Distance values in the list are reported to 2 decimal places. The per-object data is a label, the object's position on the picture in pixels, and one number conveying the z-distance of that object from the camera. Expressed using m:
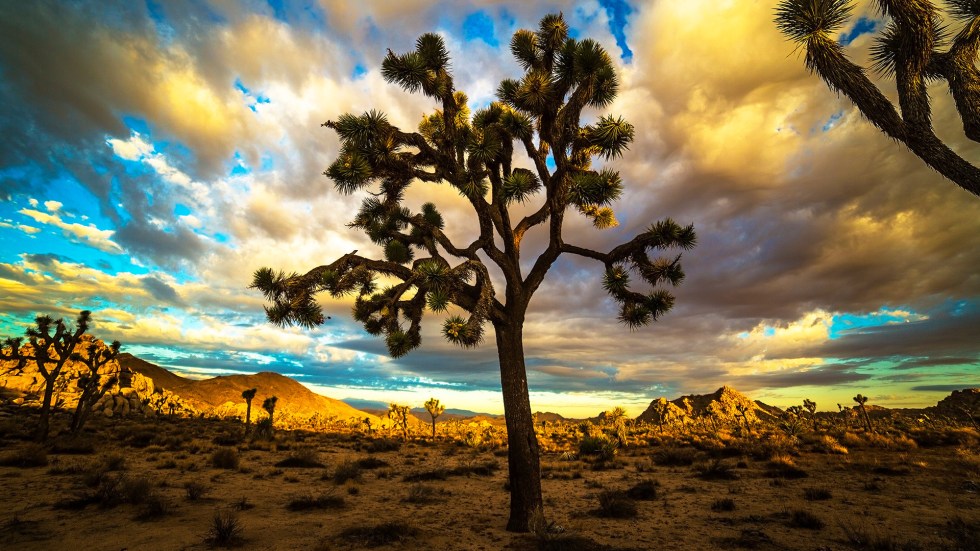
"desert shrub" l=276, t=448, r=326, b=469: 15.93
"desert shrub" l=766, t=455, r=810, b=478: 12.48
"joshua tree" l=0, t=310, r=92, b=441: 19.55
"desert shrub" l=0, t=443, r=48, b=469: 11.99
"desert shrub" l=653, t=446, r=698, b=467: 16.31
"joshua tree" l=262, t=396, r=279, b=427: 31.22
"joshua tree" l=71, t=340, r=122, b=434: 19.66
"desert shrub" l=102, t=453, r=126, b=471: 12.48
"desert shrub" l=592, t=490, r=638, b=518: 8.81
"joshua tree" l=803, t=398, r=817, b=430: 37.92
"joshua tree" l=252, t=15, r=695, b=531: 7.17
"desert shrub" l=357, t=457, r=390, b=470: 16.44
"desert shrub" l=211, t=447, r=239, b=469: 14.55
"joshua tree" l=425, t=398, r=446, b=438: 37.37
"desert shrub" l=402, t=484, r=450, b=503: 10.45
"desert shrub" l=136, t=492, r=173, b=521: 7.66
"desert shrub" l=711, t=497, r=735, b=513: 9.10
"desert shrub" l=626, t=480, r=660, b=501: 10.63
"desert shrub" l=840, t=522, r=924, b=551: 6.18
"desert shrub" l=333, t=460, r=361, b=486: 12.68
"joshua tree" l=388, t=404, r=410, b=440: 42.14
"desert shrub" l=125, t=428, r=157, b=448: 18.92
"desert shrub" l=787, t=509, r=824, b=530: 7.50
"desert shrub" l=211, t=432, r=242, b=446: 21.68
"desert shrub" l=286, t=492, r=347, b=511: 9.17
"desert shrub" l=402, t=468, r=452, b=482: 13.89
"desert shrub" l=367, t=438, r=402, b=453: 23.62
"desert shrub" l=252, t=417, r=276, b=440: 25.38
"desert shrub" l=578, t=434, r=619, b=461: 18.60
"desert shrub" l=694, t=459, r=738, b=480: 12.98
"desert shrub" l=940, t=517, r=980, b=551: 6.15
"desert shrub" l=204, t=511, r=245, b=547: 6.46
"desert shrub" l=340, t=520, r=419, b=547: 6.82
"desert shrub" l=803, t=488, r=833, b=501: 9.58
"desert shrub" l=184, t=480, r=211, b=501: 9.23
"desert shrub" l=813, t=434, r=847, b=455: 16.20
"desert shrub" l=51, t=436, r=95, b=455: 15.27
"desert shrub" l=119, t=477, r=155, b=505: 8.45
